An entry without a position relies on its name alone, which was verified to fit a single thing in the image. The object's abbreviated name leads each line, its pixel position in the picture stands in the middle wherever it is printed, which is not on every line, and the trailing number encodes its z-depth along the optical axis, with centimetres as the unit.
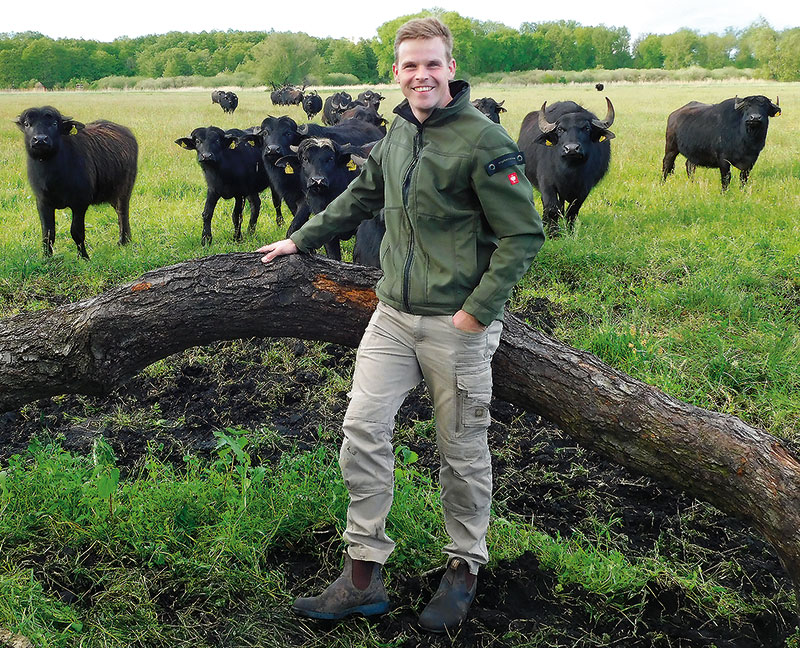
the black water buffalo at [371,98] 2038
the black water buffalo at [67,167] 784
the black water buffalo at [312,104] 2750
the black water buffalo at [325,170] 754
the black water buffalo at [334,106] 2018
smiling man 258
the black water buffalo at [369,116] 1456
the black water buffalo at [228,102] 3169
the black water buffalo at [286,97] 3575
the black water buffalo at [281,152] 880
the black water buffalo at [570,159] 864
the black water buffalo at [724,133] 1130
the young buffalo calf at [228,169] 905
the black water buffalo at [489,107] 1278
